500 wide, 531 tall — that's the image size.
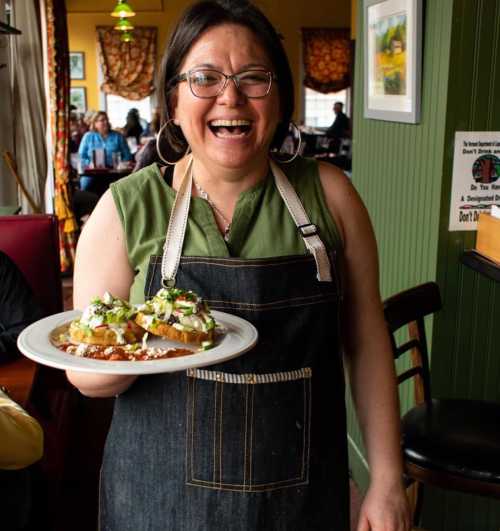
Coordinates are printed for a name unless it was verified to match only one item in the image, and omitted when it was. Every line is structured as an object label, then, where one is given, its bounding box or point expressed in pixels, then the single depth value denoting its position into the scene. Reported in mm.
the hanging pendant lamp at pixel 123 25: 12555
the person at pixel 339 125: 13258
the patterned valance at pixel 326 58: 14992
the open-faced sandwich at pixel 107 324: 1164
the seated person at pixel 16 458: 1805
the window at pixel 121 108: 15492
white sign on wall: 2346
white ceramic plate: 1056
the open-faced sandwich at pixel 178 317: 1162
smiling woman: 1257
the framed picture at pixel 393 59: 2445
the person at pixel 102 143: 9742
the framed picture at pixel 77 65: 15023
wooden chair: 1937
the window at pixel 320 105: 15609
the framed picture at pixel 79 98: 15234
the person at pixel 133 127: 12359
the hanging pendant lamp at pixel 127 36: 13917
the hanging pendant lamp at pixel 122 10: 11250
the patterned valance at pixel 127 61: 14961
